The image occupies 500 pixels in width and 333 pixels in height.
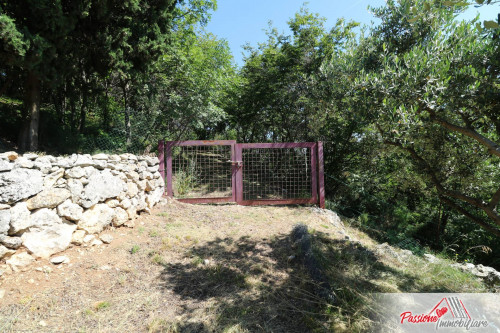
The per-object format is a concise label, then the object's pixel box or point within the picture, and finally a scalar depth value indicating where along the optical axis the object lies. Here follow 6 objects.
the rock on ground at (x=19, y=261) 2.76
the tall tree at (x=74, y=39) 3.98
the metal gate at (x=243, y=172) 5.85
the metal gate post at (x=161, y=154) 5.71
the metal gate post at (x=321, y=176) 6.10
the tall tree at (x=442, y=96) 2.58
